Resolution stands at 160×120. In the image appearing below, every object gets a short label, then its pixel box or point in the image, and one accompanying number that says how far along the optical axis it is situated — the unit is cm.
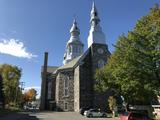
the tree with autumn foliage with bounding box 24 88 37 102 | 5690
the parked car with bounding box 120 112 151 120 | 1050
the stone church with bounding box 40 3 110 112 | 2908
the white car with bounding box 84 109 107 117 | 2119
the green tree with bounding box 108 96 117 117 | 2269
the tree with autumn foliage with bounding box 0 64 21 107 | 3472
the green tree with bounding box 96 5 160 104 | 1255
